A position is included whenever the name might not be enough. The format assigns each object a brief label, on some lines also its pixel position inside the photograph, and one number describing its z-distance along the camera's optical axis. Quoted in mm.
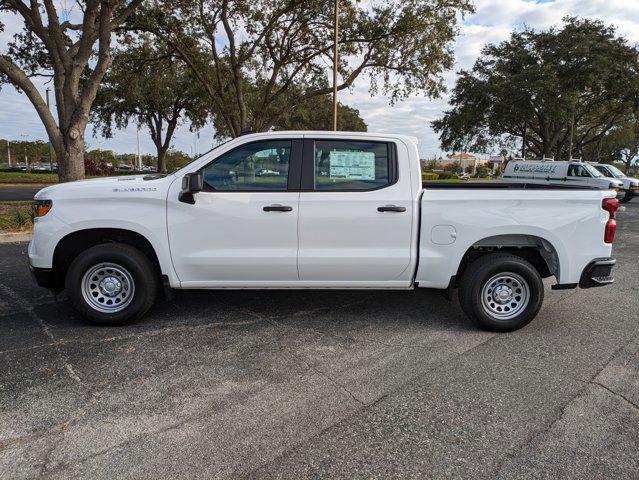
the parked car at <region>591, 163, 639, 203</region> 22594
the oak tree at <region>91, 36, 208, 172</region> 19938
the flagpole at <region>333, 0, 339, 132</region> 15703
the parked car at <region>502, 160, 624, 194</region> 21125
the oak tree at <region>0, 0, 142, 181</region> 11516
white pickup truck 4348
